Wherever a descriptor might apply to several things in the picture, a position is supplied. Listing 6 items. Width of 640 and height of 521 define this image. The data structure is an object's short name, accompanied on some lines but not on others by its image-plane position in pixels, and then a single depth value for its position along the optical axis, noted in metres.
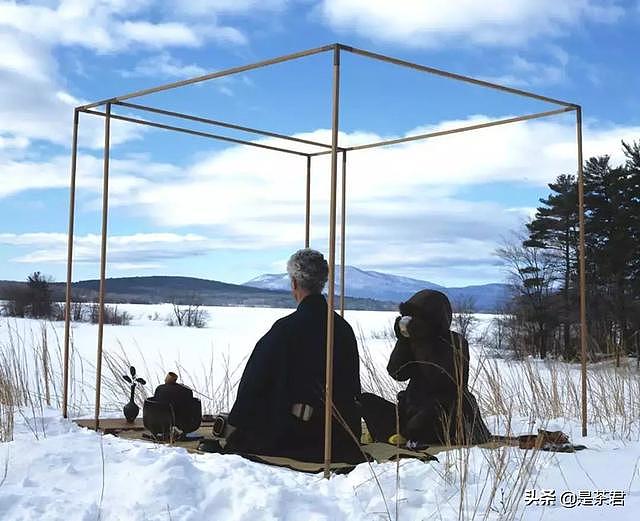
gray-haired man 4.50
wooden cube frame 3.89
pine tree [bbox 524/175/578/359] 22.52
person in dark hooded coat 4.94
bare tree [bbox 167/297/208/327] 30.12
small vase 5.89
